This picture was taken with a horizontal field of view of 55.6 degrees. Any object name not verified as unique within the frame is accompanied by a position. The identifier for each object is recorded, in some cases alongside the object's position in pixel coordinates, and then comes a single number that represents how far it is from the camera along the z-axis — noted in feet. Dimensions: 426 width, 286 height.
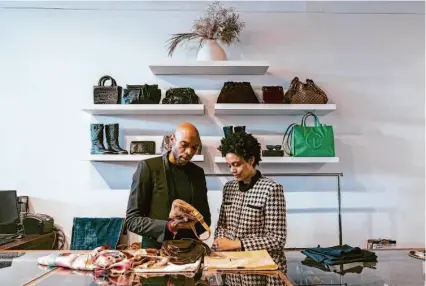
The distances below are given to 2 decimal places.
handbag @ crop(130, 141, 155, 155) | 10.63
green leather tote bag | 10.39
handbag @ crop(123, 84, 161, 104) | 10.51
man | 5.65
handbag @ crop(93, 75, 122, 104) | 10.47
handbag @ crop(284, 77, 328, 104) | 10.73
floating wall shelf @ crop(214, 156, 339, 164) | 10.38
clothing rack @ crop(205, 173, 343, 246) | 10.80
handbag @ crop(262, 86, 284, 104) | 10.73
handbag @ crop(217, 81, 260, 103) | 10.62
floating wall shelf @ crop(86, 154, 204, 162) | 10.28
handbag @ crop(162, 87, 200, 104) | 10.54
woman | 5.57
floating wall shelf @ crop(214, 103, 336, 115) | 10.45
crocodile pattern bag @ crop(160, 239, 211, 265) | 4.61
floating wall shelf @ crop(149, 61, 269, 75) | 10.53
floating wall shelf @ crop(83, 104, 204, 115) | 10.36
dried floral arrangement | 10.73
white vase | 10.69
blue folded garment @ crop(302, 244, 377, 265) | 5.13
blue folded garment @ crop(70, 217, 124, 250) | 10.42
